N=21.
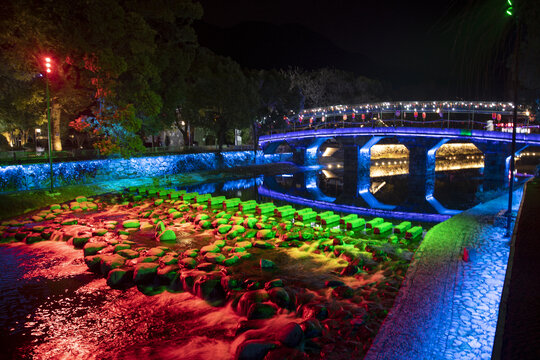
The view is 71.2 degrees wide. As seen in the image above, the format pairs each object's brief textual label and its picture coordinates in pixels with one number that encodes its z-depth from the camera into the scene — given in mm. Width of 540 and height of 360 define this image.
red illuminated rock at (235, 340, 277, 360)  8531
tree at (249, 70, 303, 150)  61031
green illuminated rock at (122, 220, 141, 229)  20291
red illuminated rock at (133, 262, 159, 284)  13188
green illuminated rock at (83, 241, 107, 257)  15623
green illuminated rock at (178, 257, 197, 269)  14235
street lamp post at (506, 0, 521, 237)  13000
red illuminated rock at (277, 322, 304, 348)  8883
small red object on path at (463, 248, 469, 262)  12859
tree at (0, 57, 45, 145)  28266
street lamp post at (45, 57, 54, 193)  23016
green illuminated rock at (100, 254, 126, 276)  13984
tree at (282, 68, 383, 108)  70188
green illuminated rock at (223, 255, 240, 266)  14742
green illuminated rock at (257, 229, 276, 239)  18156
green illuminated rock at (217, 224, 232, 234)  19216
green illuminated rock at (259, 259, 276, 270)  14492
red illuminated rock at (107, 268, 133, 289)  13117
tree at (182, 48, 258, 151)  44250
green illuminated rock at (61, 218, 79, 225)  20469
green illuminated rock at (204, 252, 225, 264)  14805
